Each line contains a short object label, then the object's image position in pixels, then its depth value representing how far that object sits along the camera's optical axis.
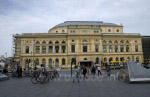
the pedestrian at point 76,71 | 11.69
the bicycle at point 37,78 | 11.16
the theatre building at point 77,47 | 42.80
